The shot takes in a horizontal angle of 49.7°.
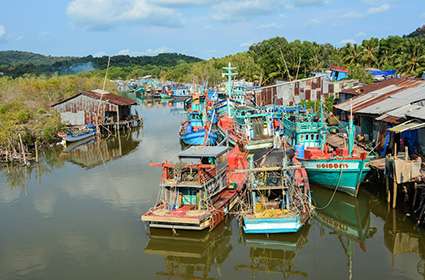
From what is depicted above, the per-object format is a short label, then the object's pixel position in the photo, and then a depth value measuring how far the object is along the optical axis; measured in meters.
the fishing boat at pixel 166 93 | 90.75
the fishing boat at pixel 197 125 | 34.99
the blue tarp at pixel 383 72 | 47.10
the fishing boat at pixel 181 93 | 89.30
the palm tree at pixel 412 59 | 50.19
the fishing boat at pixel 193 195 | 16.69
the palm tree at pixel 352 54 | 58.53
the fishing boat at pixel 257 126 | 29.38
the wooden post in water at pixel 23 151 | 30.18
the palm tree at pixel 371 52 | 57.19
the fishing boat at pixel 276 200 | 16.44
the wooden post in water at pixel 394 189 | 18.22
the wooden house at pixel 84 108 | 45.47
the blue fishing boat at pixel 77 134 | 39.34
